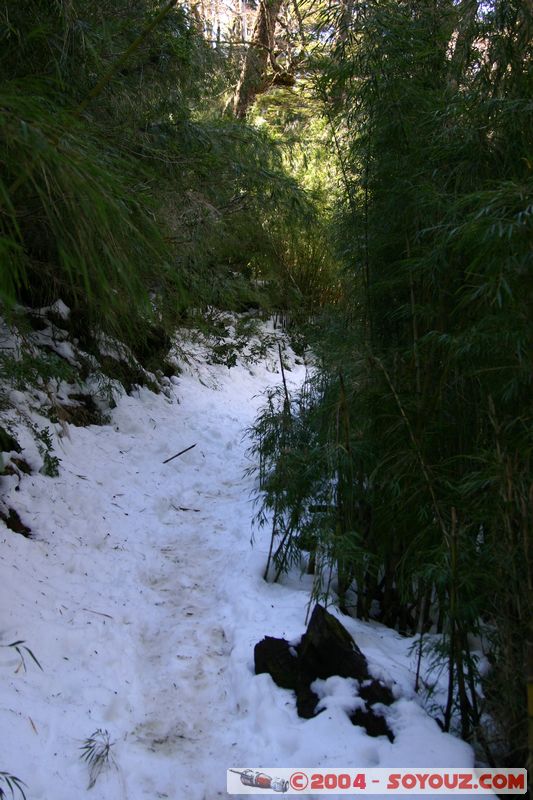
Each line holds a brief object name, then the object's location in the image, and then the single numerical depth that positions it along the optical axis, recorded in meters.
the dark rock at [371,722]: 2.05
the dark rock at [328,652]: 2.27
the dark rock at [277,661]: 2.38
